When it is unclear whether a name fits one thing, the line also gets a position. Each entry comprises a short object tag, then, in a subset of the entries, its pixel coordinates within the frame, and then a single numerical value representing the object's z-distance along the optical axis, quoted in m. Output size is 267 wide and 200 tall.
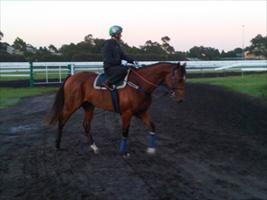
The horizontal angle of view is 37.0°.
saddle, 7.60
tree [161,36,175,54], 49.71
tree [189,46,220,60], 50.54
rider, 7.60
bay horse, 7.36
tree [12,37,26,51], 45.53
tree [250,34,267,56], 55.83
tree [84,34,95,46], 46.28
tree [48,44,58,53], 47.96
